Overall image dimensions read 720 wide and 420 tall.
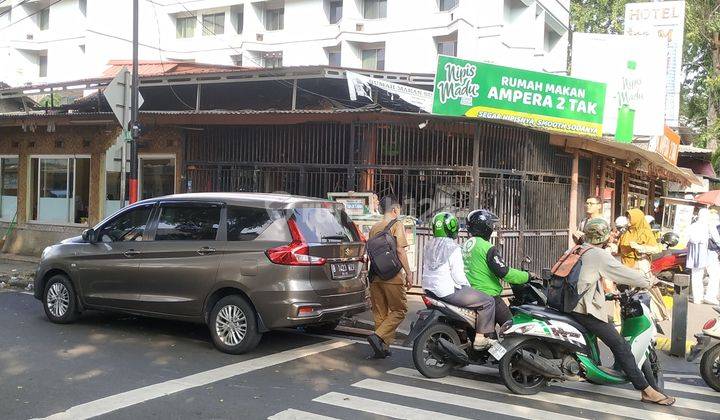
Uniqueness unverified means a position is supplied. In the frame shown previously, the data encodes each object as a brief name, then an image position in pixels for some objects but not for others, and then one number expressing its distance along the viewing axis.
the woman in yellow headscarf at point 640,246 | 8.52
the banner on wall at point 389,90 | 11.06
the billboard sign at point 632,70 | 13.61
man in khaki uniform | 6.60
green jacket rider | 5.92
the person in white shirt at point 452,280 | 5.77
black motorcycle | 5.81
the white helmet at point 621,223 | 8.35
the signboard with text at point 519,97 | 9.96
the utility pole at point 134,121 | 10.73
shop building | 10.83
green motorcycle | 5.34
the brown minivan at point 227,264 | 6.50
